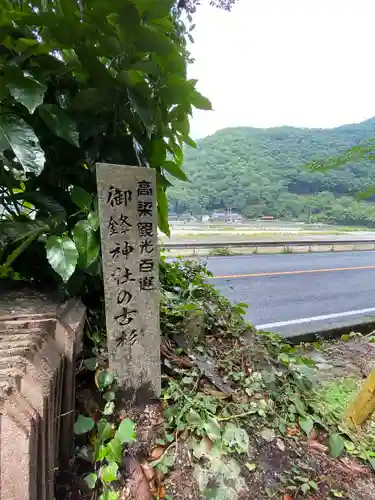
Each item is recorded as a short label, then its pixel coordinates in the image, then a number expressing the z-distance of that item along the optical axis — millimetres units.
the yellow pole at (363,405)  2027
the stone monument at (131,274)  1295
